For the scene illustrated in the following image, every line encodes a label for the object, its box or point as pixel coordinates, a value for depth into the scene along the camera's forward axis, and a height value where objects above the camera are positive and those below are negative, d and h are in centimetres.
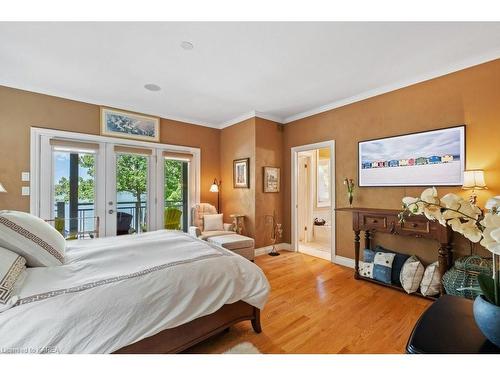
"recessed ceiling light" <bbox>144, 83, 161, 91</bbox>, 327 +145
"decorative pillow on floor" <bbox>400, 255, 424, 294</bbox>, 273 -104
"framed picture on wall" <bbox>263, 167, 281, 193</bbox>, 451 +18
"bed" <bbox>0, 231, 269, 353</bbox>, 109 -63
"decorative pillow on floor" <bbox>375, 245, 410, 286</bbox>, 293 -99
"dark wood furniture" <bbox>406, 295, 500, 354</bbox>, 73 -50
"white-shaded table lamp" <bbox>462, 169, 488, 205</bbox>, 240 +9
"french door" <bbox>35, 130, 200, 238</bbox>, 342 +7
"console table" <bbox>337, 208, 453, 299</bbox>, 252 -48
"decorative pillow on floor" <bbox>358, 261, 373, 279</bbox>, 314 -111
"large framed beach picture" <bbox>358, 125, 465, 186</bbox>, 272 +38
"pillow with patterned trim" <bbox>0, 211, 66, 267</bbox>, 146 -34
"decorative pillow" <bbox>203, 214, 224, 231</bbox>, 431 -64
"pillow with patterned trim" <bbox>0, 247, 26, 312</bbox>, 114 -46
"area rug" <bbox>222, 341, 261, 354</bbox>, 172 -121
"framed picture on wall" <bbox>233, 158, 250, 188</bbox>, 450 +31
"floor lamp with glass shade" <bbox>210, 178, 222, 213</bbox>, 493 +2
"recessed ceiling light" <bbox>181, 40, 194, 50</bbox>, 228 +143
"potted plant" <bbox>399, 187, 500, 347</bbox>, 70 -12
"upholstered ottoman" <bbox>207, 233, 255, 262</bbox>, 353 -85
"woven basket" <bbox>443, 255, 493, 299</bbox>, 220 -84
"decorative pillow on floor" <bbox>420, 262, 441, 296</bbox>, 261 -106
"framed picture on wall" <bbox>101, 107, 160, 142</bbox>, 389 +111
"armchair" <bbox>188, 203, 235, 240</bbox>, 396 -66
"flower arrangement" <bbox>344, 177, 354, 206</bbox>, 362 +1
